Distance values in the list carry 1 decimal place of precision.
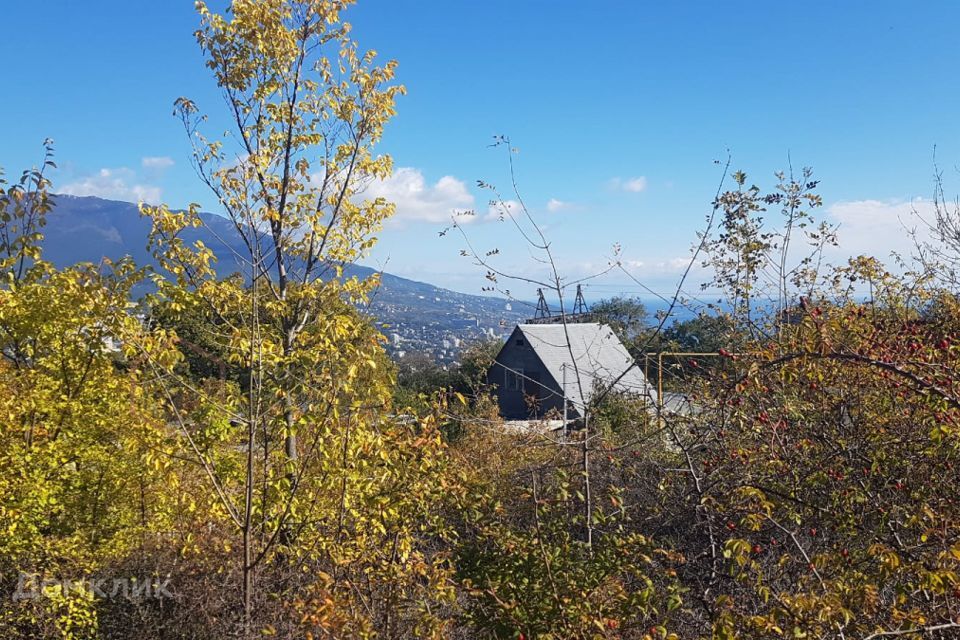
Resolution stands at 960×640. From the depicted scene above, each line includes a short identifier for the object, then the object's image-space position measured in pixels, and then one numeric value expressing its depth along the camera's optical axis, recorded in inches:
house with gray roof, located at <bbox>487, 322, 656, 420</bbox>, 932.0
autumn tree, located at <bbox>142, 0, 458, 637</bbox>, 172.1
